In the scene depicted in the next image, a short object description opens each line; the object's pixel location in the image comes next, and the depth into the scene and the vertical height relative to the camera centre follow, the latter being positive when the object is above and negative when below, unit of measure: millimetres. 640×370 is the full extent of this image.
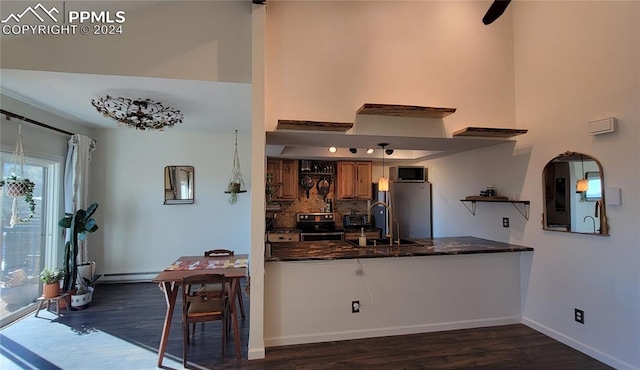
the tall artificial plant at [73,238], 3947 -531
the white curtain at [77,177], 4211 +291
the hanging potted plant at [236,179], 5133 +304
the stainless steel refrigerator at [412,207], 5285 -202
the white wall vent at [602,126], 2486 +566
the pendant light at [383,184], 3580 +135
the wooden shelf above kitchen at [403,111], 2936 +845
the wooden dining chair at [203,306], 2564 -990
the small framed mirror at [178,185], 5105 +203
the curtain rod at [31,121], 3197 +888
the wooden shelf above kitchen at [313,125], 2843 +677
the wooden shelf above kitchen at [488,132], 3109 +656
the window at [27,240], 3400 -520
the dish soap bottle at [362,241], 3572 -529
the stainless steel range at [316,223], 5676 -503
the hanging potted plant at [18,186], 3162 +131
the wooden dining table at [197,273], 2684 -726
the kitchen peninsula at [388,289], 2943 -956
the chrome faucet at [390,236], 3626 -479
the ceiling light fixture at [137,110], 3430 +1054
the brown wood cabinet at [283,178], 5699 +344
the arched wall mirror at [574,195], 2623 -8
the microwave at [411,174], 5301 +371
